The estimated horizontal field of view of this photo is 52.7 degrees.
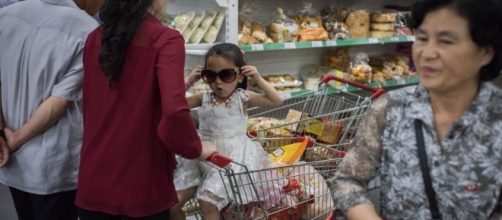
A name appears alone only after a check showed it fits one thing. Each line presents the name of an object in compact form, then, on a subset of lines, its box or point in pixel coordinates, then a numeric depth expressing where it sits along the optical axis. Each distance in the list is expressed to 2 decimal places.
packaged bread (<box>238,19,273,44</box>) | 3.44
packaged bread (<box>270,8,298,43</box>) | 3.64
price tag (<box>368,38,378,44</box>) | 4.16
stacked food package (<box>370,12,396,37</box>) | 4.30
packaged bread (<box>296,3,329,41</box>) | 3.78
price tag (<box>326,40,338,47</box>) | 3.85
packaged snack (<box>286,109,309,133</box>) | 2.61
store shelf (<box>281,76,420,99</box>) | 3.69
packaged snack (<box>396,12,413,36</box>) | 4.51
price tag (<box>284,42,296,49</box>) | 3.56
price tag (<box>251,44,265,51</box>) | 3.38
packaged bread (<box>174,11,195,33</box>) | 3.16
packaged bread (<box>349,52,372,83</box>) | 4.22
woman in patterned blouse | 1.16
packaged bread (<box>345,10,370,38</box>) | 4.12
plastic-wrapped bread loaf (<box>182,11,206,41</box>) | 3.15
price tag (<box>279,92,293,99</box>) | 3.63
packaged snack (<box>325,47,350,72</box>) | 4.29
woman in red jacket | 1.50
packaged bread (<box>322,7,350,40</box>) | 3.98
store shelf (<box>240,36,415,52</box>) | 3.40
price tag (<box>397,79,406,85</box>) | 4.51
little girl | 2.06
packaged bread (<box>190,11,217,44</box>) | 3.15
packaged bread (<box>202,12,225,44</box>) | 3.17
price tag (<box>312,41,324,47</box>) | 3.75
